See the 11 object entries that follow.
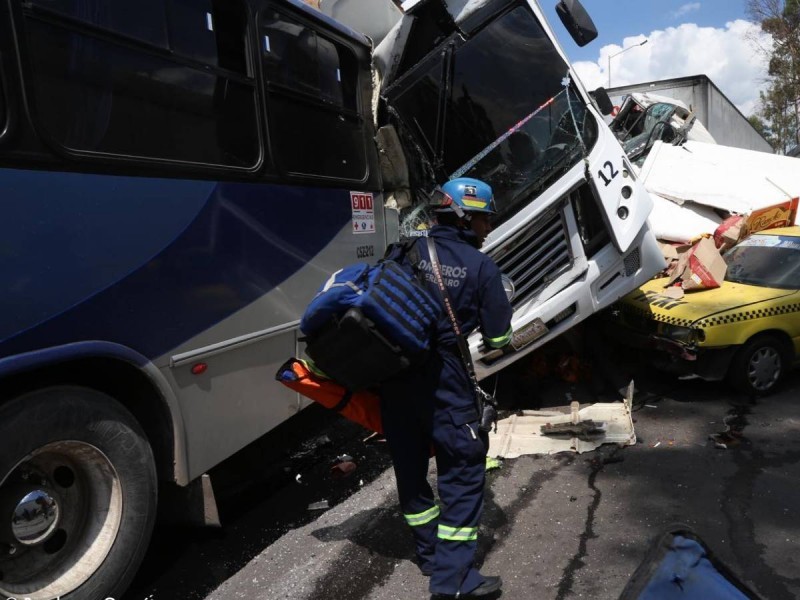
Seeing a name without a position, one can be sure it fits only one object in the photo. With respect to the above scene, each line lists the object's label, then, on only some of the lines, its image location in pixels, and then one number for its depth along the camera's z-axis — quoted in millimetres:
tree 33844
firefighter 3025
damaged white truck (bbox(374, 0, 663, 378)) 5180
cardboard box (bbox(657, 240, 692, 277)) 7549
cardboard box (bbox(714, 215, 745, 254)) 7705
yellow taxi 5758
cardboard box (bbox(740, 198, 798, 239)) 8266
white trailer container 14070
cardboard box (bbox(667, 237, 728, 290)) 6453
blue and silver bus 2709
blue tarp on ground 1366
